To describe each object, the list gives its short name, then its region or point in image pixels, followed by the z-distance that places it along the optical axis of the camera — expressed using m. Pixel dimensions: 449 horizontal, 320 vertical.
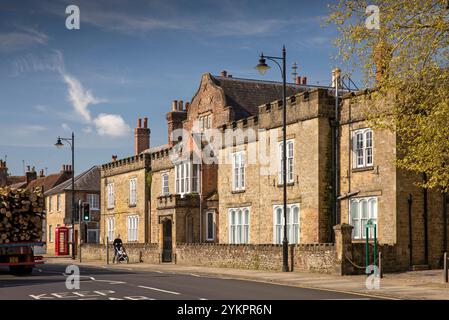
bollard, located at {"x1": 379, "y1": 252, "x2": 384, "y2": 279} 26.67
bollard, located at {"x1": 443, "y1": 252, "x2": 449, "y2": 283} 24.56
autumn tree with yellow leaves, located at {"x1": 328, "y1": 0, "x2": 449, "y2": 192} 22.86
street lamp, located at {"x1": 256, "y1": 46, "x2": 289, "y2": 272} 31.58
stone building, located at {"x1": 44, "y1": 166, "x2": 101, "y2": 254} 71.44
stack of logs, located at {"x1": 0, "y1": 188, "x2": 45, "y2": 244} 29.06
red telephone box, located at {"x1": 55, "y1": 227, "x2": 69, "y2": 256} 67.04
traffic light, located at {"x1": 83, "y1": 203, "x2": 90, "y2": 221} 45.03
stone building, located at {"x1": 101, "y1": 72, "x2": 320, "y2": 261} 45.36
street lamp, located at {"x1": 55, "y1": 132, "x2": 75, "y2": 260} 49.66
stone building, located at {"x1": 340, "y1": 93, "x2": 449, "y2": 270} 31.17
